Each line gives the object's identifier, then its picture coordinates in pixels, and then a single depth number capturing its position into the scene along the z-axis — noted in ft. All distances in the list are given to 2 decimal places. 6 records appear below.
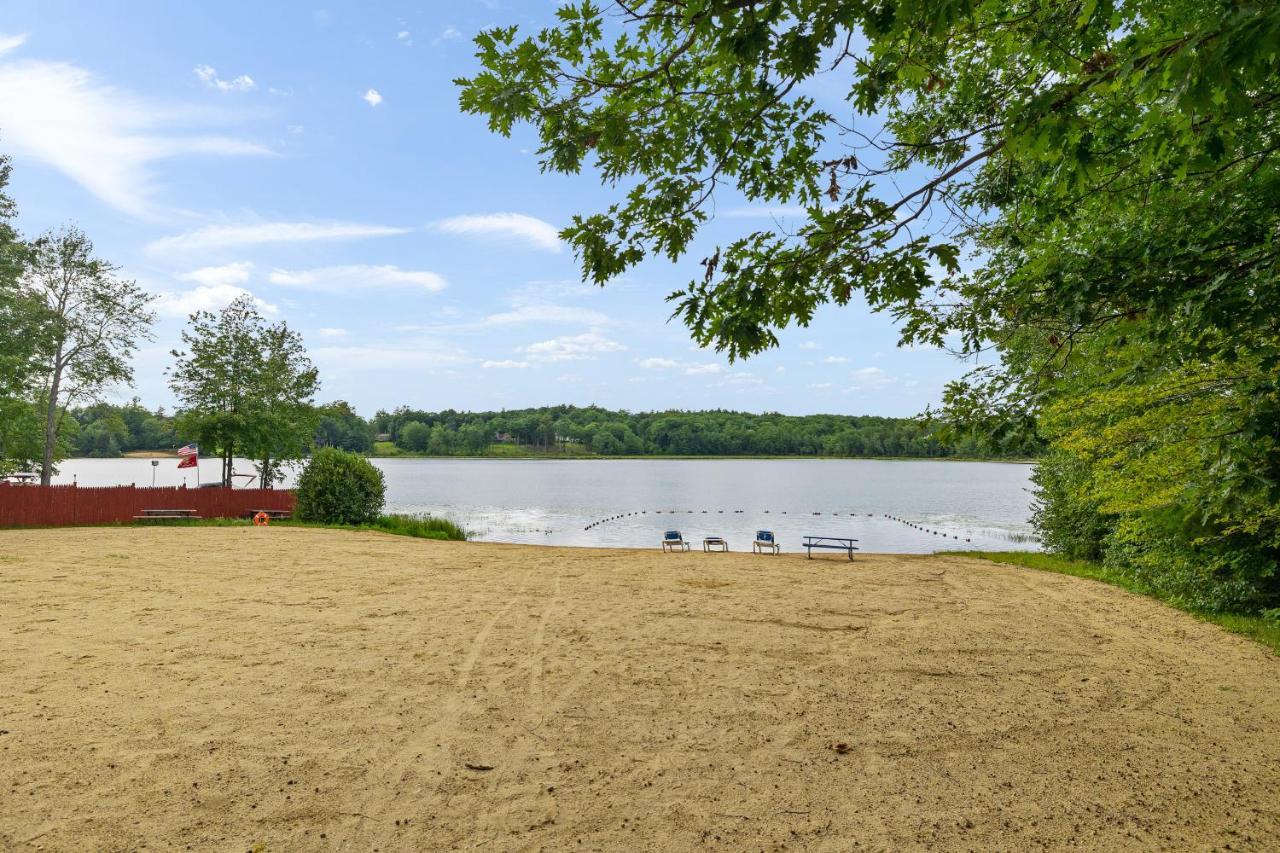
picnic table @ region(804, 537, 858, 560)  51.44
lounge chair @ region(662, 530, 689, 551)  59.93
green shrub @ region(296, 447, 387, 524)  73.31
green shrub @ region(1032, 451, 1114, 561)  46.88
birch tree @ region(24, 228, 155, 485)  88.17
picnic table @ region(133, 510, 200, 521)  72.02
